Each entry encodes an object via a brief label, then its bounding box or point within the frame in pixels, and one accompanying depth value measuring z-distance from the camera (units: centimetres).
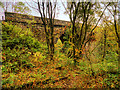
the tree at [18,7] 498
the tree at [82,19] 473
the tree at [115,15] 415
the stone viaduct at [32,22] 571
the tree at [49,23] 506
